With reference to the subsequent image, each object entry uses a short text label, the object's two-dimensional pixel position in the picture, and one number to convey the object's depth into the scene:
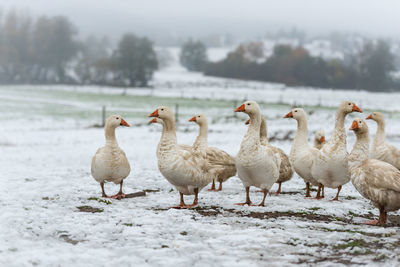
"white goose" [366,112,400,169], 21.45
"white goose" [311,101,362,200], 17.98
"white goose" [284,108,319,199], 19.06
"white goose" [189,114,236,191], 19.92
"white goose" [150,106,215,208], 16.31
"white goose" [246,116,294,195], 20.05
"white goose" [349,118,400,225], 14.02
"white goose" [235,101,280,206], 16.83
